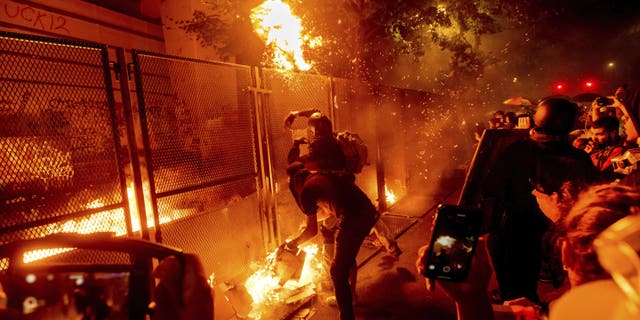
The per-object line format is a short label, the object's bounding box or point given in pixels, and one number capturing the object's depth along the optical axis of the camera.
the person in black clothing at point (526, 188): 3.22
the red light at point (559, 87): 32.88
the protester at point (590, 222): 1.38
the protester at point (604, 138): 5.54
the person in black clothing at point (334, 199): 4.00
